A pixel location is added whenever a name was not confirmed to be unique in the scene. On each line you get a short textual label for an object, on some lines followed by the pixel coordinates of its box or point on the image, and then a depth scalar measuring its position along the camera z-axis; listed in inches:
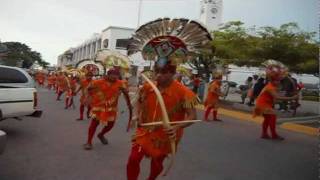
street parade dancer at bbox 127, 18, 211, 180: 111.1
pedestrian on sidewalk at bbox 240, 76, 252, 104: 536.0
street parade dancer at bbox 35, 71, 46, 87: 982.3
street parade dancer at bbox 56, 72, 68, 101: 484.5
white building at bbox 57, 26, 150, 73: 1380.2
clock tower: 1570.1
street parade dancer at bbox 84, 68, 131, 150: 195.5
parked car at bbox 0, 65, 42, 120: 211.5
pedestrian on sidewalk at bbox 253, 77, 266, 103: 423.9
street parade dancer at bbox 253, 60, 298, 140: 250.0
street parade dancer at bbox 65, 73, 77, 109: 410.2
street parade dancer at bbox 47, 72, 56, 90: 858.7
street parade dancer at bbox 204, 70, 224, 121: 340.0
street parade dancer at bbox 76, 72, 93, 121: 326.0
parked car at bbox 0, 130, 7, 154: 130.3
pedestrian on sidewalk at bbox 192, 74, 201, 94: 593.3
